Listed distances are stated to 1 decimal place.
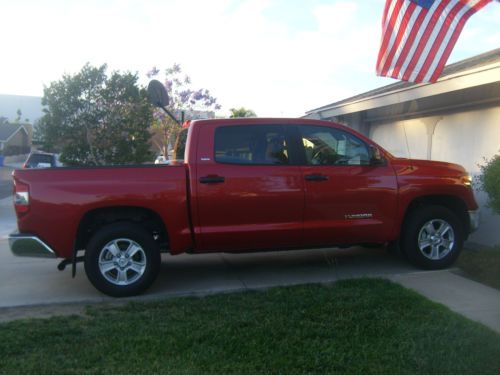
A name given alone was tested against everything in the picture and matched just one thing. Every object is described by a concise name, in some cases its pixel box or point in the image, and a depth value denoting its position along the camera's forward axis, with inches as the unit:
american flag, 227.5
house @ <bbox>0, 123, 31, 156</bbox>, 2096.5
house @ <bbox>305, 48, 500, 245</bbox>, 286.5
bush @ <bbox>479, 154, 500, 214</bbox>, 236.1
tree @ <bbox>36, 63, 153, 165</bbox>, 474.0
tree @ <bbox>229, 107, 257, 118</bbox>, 1069.6
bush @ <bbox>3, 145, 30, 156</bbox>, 2099.7
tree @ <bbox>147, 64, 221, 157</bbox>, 671.1
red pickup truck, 214.7
